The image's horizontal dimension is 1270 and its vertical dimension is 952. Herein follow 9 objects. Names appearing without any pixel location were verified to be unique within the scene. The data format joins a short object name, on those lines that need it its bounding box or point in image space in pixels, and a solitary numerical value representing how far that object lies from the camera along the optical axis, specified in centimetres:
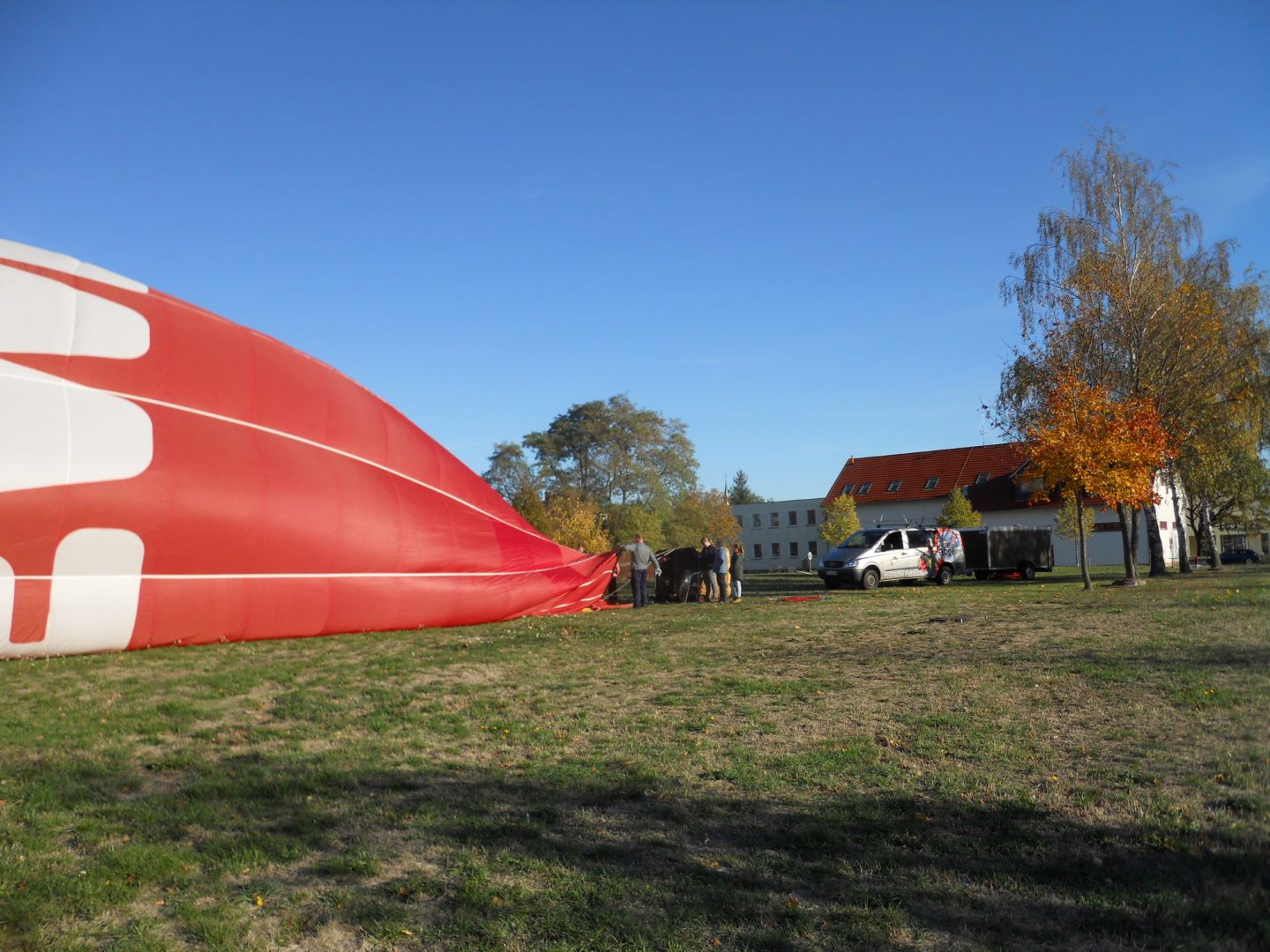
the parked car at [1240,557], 6288
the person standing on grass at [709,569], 2200
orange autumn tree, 2348
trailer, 3384
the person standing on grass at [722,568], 2211
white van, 2822
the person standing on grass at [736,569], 2335
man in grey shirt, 2044
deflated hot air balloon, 1132
